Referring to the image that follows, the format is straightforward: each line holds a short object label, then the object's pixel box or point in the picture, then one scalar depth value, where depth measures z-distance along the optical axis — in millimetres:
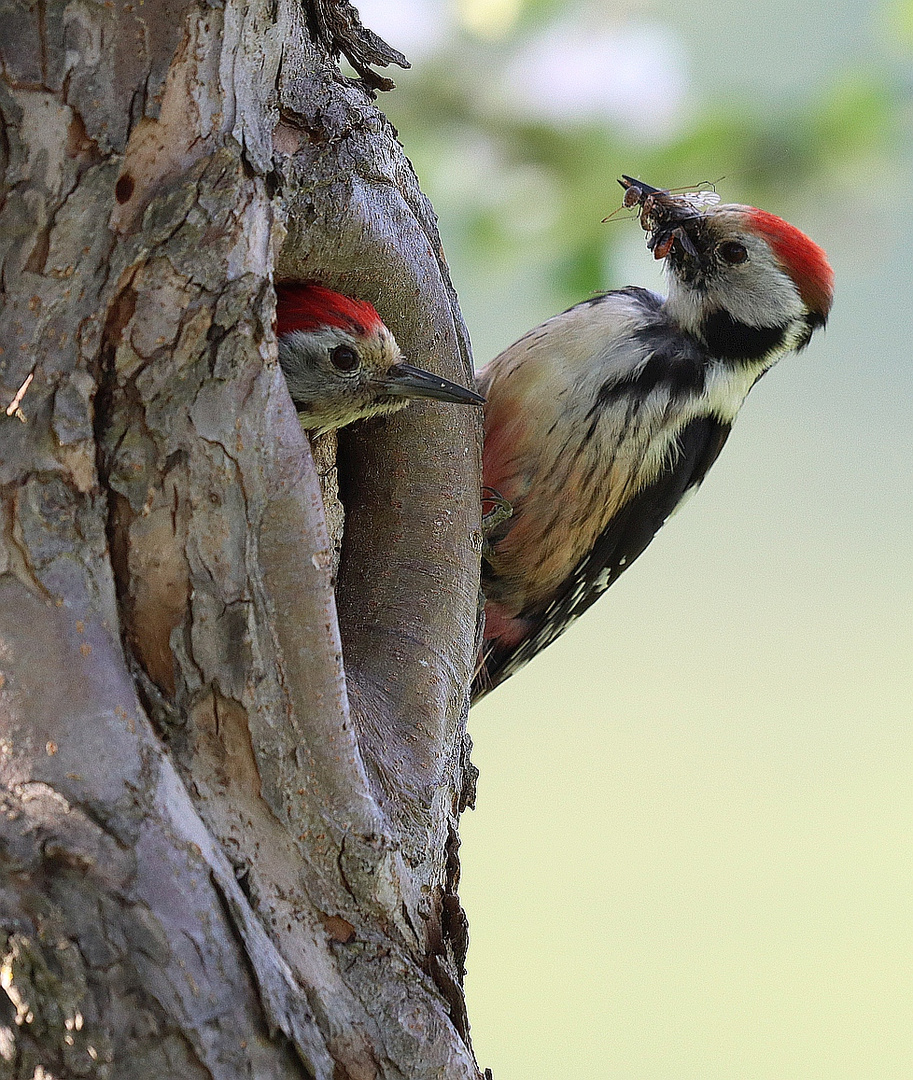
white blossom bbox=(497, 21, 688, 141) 7020
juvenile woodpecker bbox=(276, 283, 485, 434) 3389
